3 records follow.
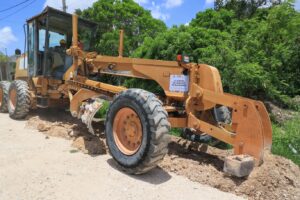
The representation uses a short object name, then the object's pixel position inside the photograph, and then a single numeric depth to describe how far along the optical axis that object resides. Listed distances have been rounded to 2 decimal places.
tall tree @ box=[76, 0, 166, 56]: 12.70
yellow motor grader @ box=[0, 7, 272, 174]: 3.07
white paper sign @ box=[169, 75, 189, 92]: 3.59
